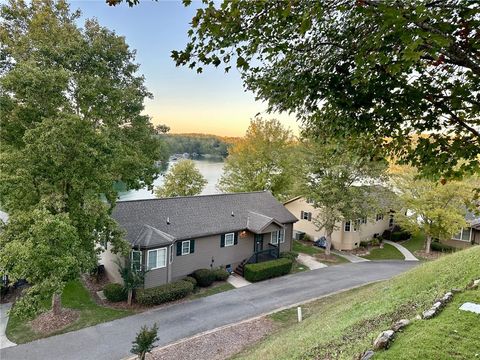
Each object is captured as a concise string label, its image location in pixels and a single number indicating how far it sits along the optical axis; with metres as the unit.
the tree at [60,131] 11.84
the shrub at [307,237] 30.20
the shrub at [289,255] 23.07
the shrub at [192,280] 17.96
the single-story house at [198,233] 17.61
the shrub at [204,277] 18.50
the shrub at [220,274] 19.15
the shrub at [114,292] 15.90
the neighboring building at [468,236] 27.77
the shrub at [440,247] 27.59
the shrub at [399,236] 31.44
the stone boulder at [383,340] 5.84
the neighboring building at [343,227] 28.03
